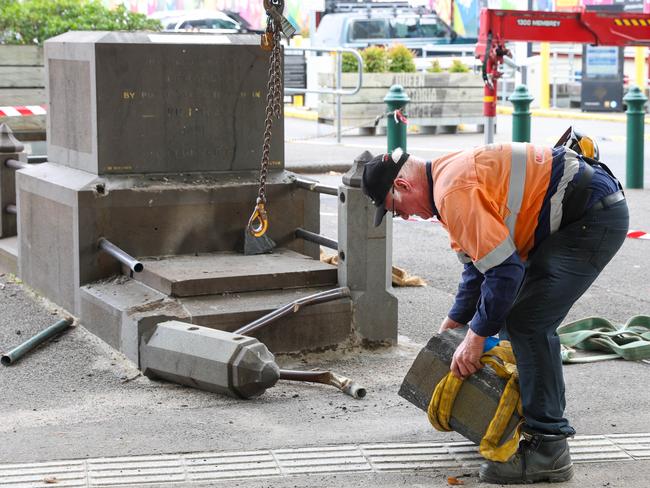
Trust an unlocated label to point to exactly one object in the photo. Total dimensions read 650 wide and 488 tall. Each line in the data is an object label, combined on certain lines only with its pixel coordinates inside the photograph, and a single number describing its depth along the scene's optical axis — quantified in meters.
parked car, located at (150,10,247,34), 33.81
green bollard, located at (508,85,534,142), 13.70
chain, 6.79
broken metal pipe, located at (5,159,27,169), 8.77
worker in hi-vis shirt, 4.62
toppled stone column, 5.73
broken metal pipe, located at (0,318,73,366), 6.65
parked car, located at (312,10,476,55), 30.67
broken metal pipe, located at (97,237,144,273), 6.57
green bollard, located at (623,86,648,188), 13.34
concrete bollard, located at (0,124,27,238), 8.97
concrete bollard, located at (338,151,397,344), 6.77
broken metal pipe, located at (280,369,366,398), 6.03
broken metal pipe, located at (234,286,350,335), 6.35
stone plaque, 7.09
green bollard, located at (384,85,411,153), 13.79
